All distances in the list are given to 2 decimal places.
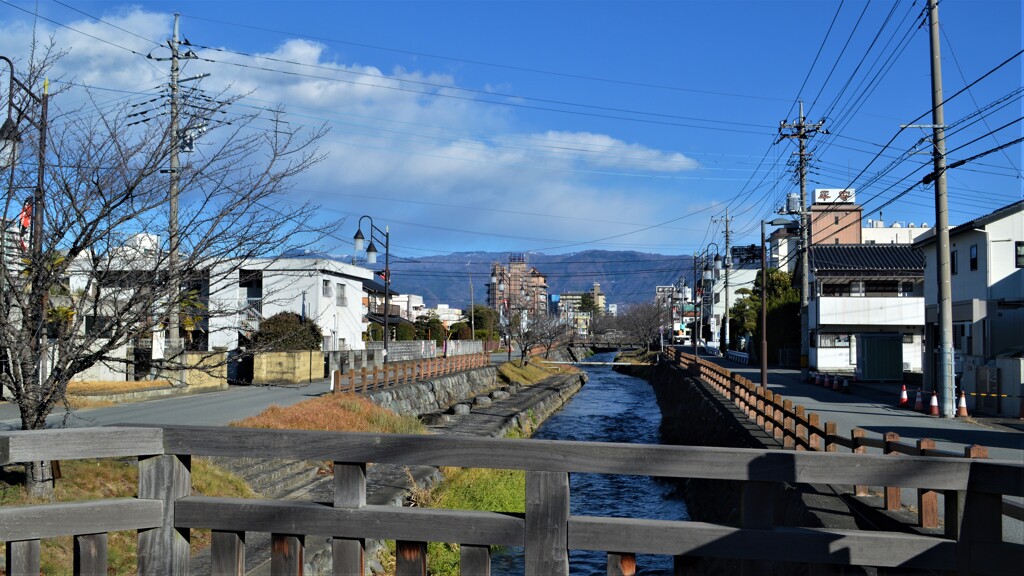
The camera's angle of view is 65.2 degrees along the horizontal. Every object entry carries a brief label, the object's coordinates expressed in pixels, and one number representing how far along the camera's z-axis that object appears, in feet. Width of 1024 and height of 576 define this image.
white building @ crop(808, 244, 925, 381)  132.36
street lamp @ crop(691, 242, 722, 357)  142.00
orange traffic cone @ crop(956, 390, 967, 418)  62.75
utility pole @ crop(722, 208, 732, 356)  208.85
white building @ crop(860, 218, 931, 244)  284.82
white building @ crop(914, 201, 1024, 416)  71.46
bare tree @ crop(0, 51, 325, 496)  22.89
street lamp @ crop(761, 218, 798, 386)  84.99
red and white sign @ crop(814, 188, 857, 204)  263.86
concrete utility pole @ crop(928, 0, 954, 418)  62.13
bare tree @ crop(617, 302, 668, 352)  336.90
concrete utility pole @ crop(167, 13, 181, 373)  23.99
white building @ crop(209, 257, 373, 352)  119.44
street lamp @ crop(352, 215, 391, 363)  91.97
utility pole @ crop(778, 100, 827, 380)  129.29
